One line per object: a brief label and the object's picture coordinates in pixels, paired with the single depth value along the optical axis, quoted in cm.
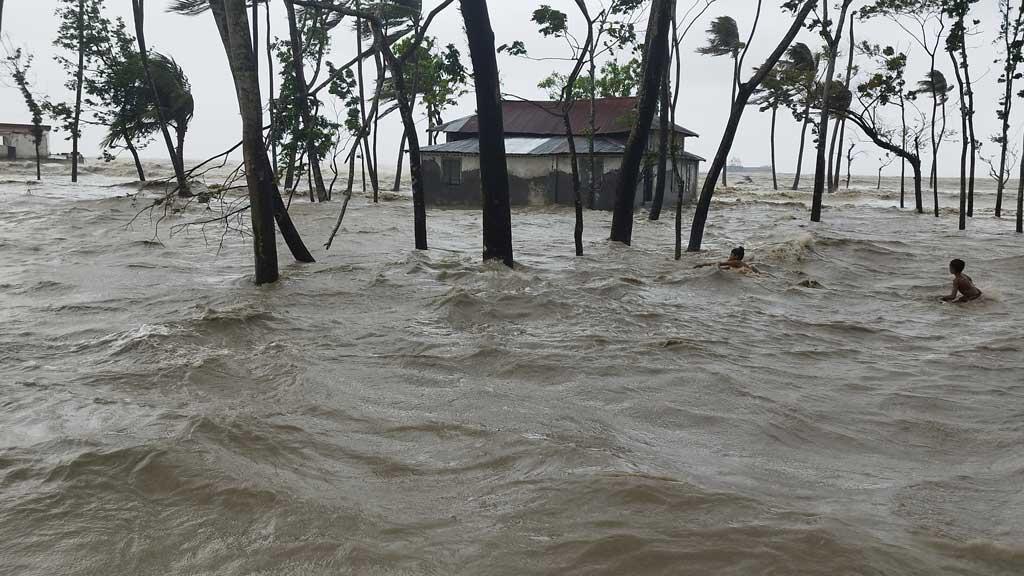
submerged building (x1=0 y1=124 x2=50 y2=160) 4684
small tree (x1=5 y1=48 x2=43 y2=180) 3394
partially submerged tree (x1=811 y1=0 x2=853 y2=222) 2339
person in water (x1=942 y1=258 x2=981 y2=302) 1009
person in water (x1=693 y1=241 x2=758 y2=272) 1185
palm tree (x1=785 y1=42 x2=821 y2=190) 2512
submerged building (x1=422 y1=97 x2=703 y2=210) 2860
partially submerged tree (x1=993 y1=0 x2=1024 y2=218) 1905
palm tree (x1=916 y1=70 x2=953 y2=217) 2898
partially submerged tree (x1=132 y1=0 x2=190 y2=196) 2438
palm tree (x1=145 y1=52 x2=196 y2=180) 2785
